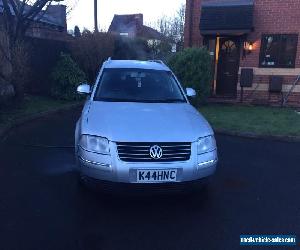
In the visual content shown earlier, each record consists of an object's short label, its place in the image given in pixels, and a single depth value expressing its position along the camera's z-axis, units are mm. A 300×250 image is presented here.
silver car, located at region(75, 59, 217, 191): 3201
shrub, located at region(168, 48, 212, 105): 9459
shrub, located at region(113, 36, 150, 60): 16809
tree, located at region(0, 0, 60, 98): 8043
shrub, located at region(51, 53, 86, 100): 10661
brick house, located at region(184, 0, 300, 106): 9861
